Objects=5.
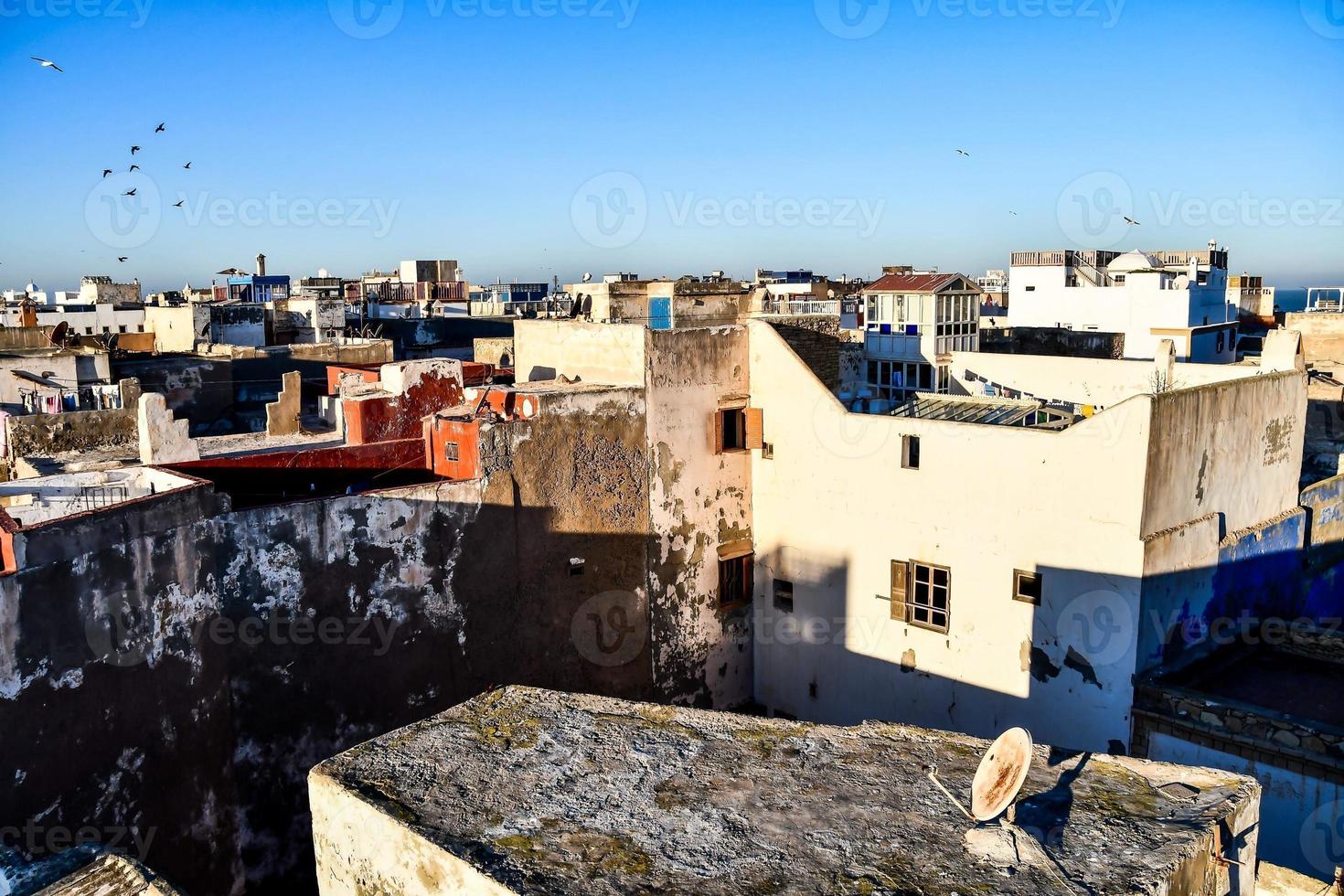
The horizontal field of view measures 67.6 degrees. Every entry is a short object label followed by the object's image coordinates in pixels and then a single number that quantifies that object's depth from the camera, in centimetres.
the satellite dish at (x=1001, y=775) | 624
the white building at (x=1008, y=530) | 1441
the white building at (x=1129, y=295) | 3209
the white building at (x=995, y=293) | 4944
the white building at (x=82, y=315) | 4019
